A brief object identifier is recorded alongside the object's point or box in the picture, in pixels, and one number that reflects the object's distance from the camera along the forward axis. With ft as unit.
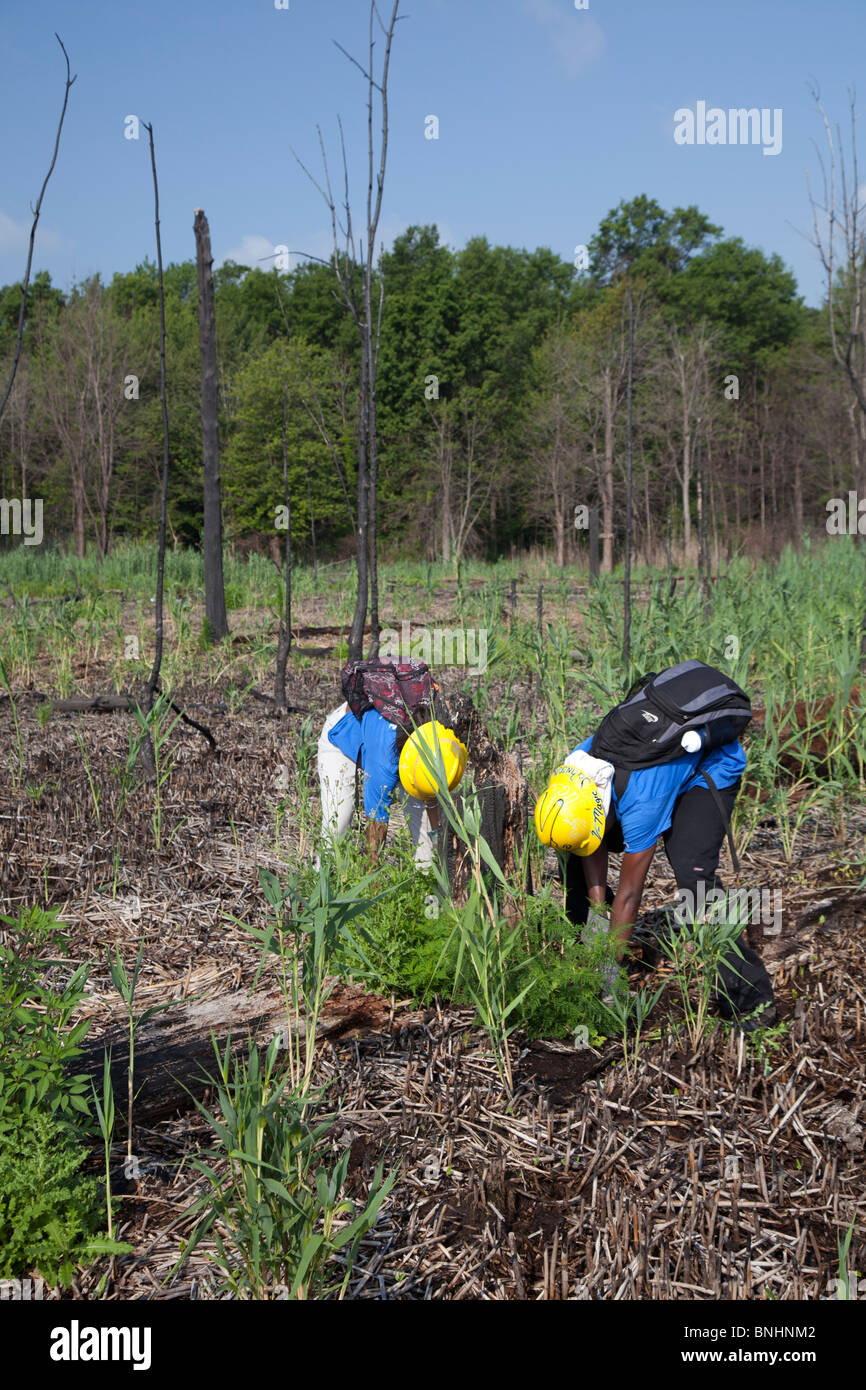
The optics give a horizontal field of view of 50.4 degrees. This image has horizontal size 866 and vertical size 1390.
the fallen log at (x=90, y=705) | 18.83
